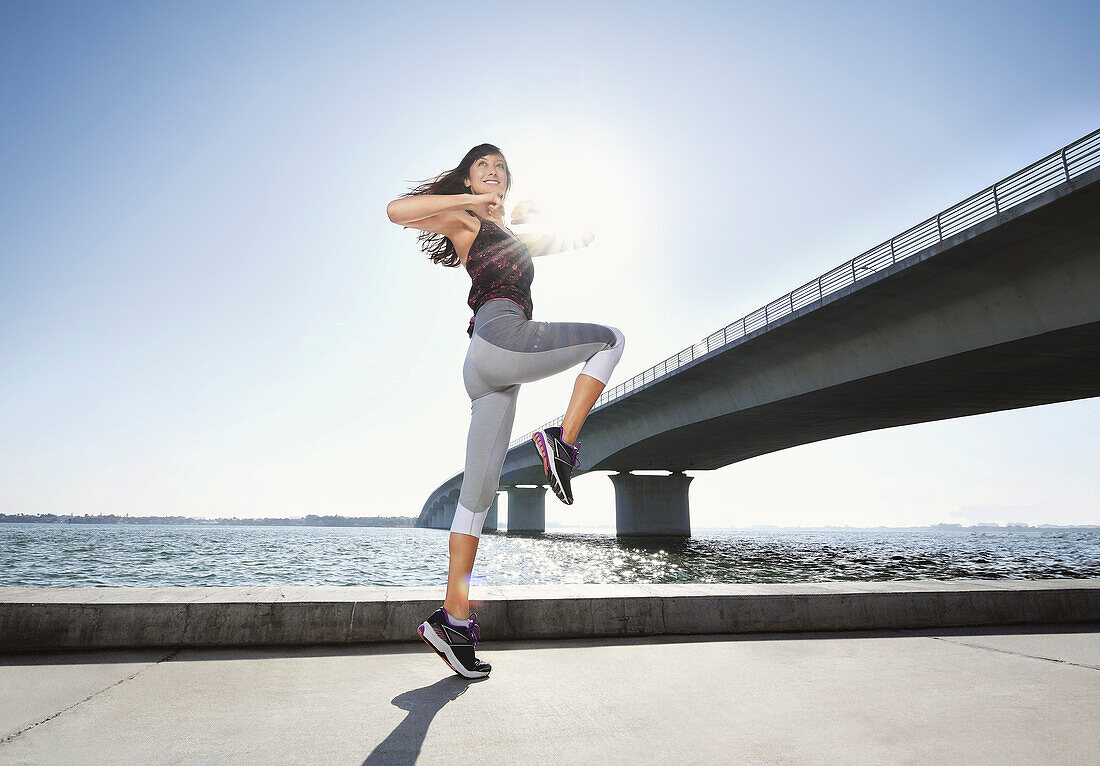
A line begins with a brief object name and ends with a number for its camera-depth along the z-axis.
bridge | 14.64
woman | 3.13
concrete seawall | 3.63
